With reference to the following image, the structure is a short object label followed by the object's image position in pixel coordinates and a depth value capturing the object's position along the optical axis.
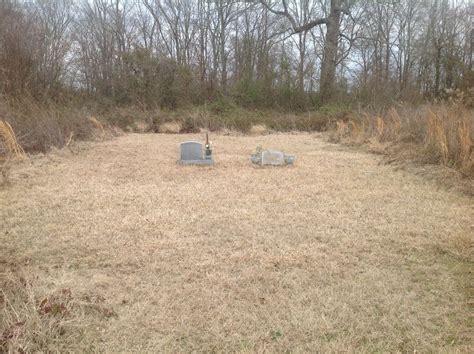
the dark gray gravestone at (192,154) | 6.19
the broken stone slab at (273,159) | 6.16
